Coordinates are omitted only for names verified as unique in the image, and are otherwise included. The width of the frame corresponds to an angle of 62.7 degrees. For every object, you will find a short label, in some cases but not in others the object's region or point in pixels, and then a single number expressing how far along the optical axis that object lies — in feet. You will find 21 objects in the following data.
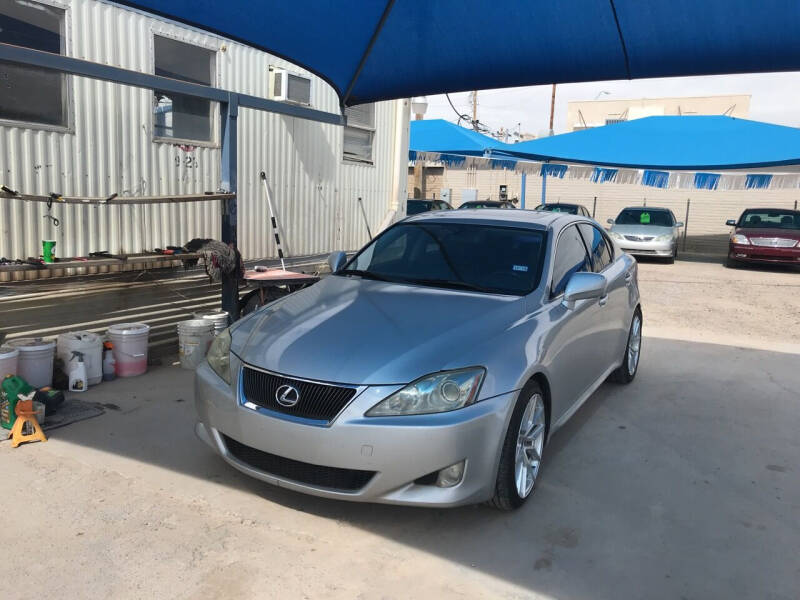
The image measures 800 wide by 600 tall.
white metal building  24.14
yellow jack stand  13.75
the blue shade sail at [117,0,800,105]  15.05
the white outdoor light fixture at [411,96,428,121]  53.62
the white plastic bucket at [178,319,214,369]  19.35
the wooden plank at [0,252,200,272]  17.93
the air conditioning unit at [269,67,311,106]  33.12
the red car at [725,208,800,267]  51.03
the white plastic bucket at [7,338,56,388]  16.27
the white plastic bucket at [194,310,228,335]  19.92
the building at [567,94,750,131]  138.51
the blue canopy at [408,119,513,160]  62.08
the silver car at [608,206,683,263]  55.26
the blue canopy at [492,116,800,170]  55.62
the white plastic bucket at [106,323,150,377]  18.35
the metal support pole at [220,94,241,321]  21.33
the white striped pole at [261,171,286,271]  33.77
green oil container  14.12
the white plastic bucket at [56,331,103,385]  17.19
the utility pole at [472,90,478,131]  144.56
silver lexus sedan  10.05
